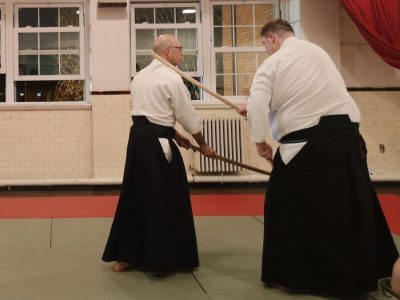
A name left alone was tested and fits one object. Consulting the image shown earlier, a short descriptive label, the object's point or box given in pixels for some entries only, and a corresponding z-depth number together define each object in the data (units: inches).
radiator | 292.5
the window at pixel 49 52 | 308.2
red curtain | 268.1
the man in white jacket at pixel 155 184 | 124.0
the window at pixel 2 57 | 306.3
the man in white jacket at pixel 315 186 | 101.9
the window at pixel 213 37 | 311.9
